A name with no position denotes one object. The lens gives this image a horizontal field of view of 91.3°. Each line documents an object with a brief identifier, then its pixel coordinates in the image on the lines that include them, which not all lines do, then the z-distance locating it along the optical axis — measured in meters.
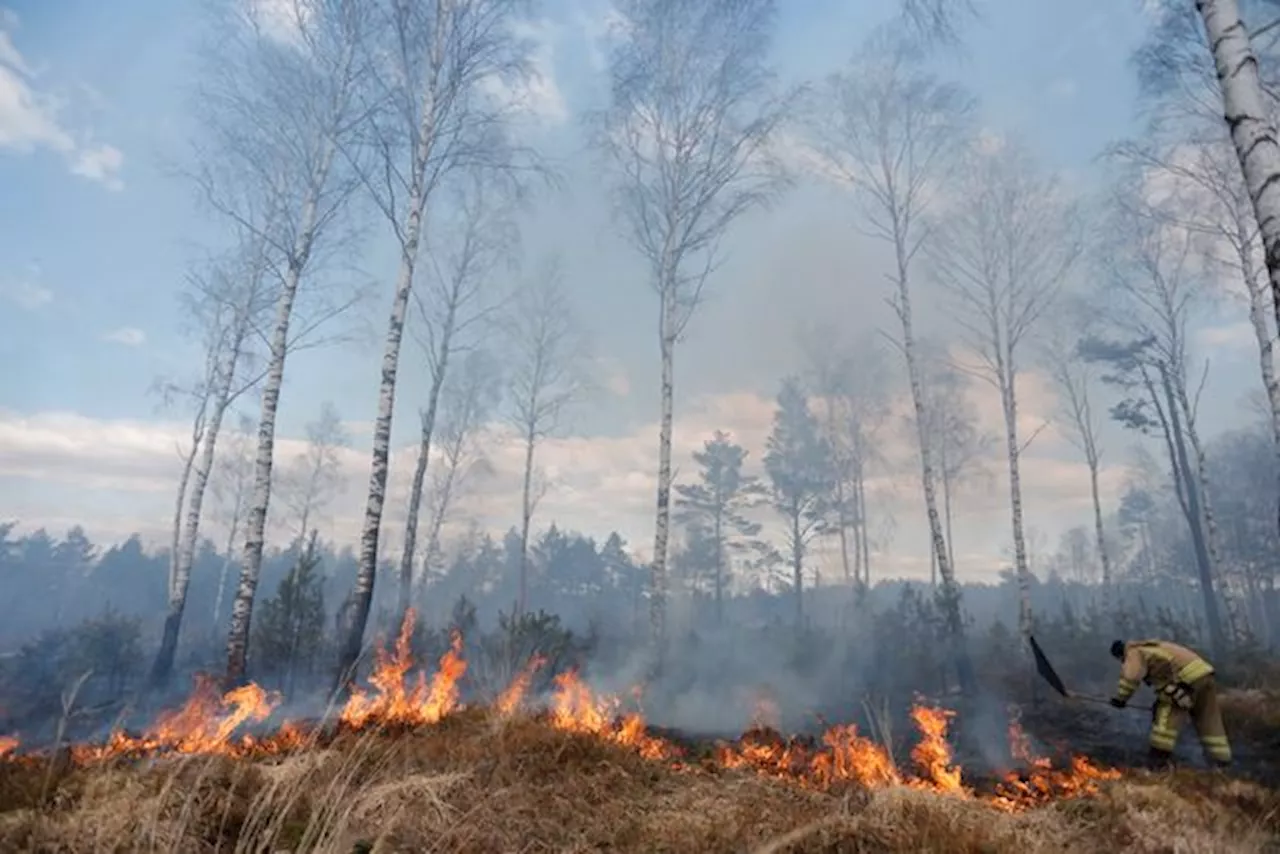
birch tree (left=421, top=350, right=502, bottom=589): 24.91
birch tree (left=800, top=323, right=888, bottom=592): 29.47
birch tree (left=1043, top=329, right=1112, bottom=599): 22.42
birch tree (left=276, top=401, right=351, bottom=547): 32.47
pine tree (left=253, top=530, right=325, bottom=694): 13.85
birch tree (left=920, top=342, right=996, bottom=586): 28.84
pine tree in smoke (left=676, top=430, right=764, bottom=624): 37.00
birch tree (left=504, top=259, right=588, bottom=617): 22.41
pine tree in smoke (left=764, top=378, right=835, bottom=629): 32.66
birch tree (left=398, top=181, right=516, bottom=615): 17.62
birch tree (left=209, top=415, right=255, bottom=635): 30.06
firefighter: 7.23
